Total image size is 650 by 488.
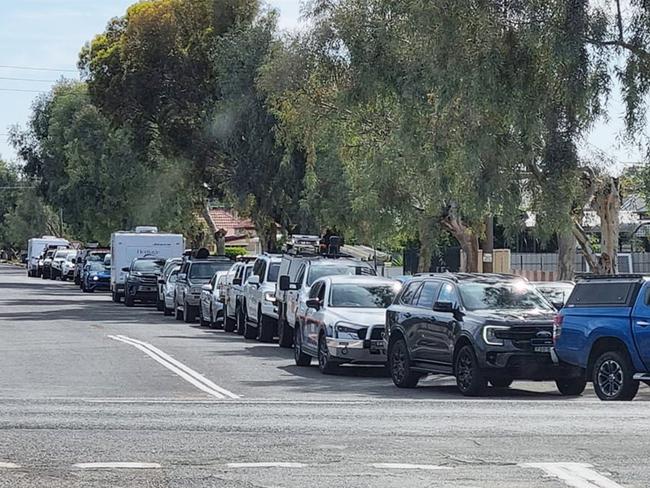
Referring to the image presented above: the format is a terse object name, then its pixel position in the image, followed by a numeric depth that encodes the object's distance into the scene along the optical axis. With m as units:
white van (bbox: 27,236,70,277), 93.62
